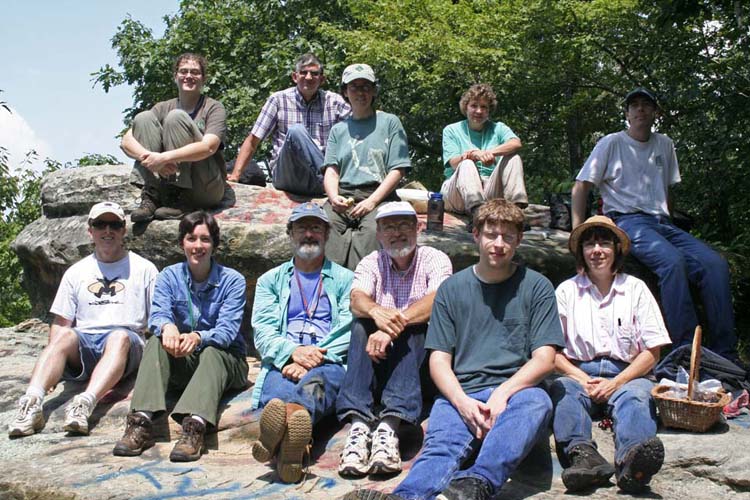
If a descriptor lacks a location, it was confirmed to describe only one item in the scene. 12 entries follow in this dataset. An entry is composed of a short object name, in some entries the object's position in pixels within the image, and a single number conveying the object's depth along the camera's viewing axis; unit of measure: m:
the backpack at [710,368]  5.16
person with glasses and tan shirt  6.96
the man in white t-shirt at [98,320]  5.43
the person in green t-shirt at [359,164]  6.54
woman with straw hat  4.34
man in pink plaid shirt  4.43
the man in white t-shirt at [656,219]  5.73
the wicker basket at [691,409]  4.60
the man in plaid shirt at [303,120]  7.65
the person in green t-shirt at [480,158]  7.04
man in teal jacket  4.82
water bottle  7.20
